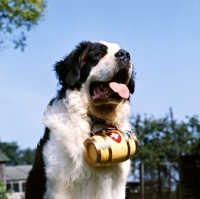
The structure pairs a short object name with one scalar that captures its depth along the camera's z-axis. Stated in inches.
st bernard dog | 199.8
